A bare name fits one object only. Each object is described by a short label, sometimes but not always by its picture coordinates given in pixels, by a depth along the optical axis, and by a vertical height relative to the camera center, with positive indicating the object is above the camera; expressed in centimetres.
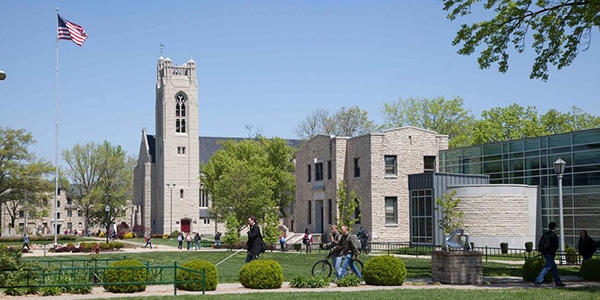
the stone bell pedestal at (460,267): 2112 -217
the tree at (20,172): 7488 +244
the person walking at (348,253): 2162 -178
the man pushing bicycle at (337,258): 2166 -197
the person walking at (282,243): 4888 -331
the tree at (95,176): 10044 +271
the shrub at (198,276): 1917 -217
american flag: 4697 +1058
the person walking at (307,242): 4531 -301
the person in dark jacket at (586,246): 2444 -182
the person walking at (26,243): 5229 -341
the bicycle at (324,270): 2375 -277
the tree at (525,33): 2491 +571
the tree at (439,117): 8356 +880
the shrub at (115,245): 5425 -380
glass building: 4069 +145
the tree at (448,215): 2478 -82
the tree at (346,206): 4322 -84
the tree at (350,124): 8356 +809
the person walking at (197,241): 5556 -364
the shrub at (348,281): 2072 -251
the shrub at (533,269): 2167 -231
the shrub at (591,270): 2233 -241
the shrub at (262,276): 1984 -224
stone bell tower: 9869 +618
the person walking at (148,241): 5907 -376
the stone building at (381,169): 5178 +176
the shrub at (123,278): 1877 -216
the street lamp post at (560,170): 3157 +95
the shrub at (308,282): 2039 -250
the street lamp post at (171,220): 9762 -340
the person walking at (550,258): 2041 -188
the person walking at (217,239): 5813 -364
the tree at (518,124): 7781 +756
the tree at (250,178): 6481 +170
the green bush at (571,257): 3155 -285
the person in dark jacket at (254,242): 2309 -153
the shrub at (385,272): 2070 -225
